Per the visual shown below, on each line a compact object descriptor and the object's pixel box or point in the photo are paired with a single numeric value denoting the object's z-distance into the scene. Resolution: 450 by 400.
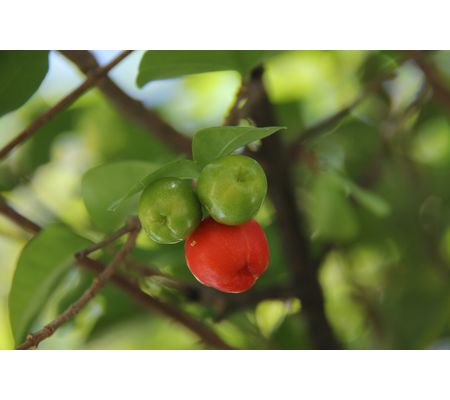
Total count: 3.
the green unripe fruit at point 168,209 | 0.48
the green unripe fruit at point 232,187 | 0.48
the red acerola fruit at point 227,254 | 0.49
